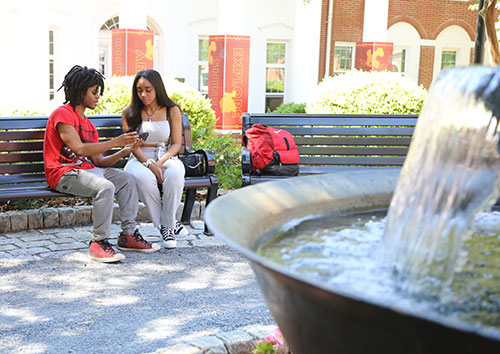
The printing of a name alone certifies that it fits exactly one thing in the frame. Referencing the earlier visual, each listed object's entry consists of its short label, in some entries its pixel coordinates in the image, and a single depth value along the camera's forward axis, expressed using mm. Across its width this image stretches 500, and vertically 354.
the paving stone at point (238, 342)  2994
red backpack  6086
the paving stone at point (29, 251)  5254
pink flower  2764
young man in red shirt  5148
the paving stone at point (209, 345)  2928
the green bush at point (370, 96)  9469
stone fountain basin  1349
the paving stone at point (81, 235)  5727
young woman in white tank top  5590
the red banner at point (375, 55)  17344
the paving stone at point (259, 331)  3102
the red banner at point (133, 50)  14203
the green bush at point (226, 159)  7356
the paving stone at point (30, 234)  5742
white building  13875
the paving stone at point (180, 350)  2863
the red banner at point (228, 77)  15484
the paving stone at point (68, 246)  5426
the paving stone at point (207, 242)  5688
